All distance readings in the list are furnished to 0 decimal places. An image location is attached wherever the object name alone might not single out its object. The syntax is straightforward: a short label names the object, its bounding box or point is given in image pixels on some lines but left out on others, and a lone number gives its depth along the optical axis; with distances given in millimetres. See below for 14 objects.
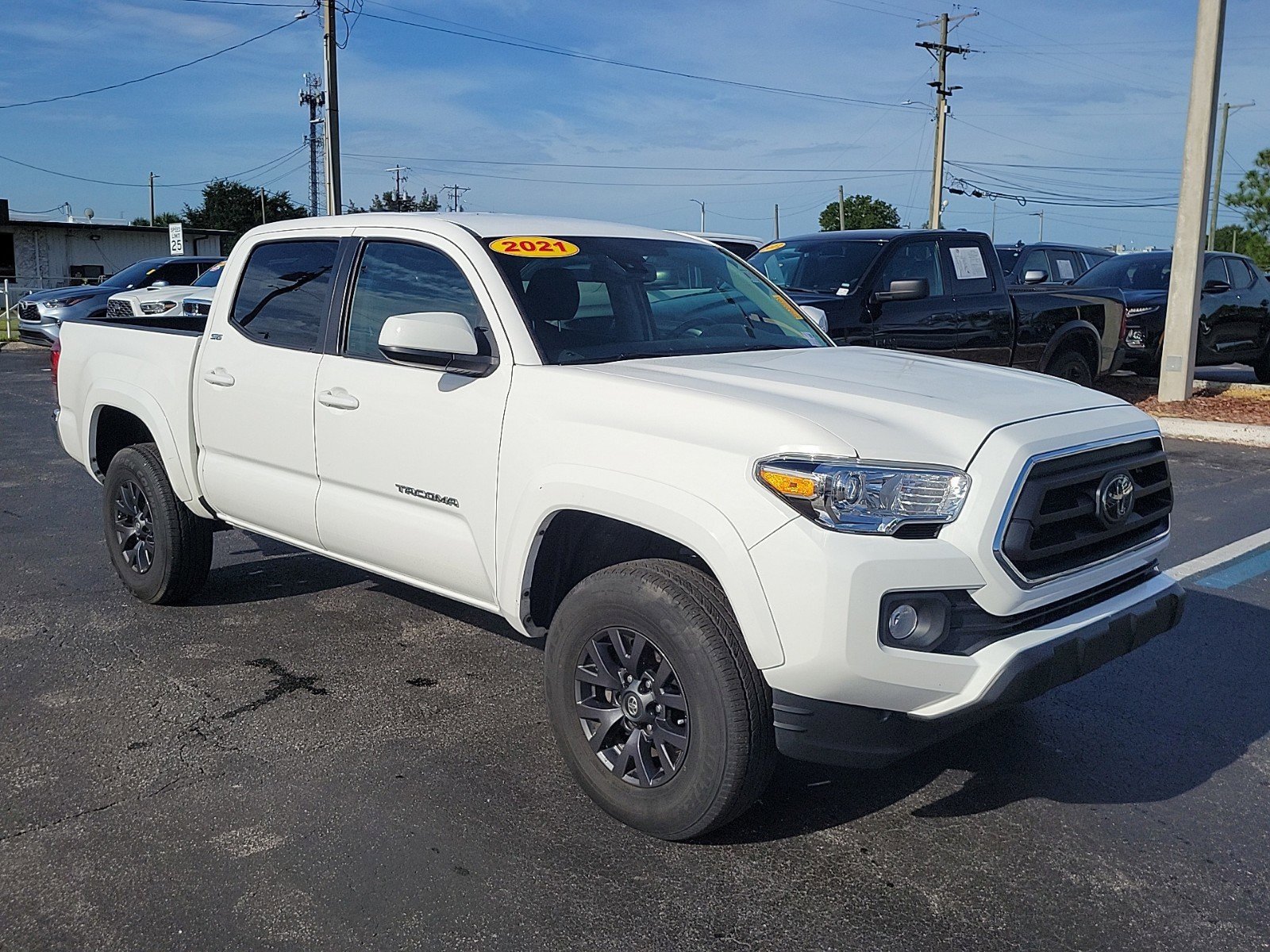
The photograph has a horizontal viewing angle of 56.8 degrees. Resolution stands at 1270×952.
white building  46906
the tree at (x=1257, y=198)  66875
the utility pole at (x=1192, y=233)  13180
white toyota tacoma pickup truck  3035
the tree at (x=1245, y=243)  68188
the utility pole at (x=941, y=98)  36778
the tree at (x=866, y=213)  74812
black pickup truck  9664
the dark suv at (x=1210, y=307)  14406
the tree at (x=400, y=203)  56050
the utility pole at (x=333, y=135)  24672
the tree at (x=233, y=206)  74562
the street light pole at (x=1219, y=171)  57781
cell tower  53625
